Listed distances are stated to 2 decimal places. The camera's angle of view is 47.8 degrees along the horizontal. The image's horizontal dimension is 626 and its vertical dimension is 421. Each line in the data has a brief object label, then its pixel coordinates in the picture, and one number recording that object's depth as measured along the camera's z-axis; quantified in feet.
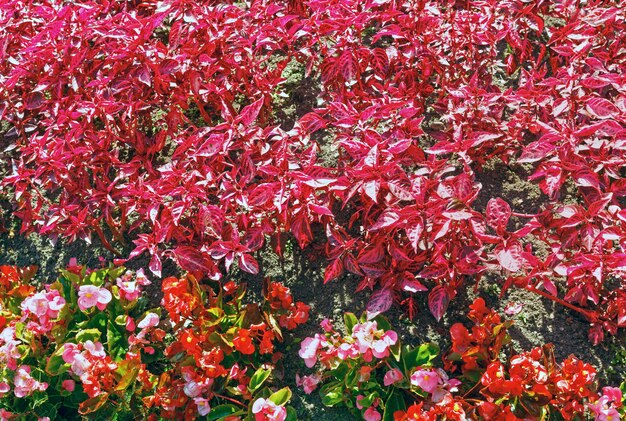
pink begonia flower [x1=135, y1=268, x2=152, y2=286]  7.41
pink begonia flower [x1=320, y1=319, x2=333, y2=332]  6.89
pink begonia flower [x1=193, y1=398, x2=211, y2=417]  6.65
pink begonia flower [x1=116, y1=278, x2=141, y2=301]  7.33
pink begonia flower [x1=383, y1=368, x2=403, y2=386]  6.46
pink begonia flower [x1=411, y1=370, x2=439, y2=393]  6.33
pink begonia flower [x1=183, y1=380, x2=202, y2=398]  6.64
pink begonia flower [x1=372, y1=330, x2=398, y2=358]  6.34
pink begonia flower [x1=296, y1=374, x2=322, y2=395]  6.86
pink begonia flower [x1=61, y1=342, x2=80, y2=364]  6.78
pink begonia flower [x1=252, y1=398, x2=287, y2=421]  6.35
